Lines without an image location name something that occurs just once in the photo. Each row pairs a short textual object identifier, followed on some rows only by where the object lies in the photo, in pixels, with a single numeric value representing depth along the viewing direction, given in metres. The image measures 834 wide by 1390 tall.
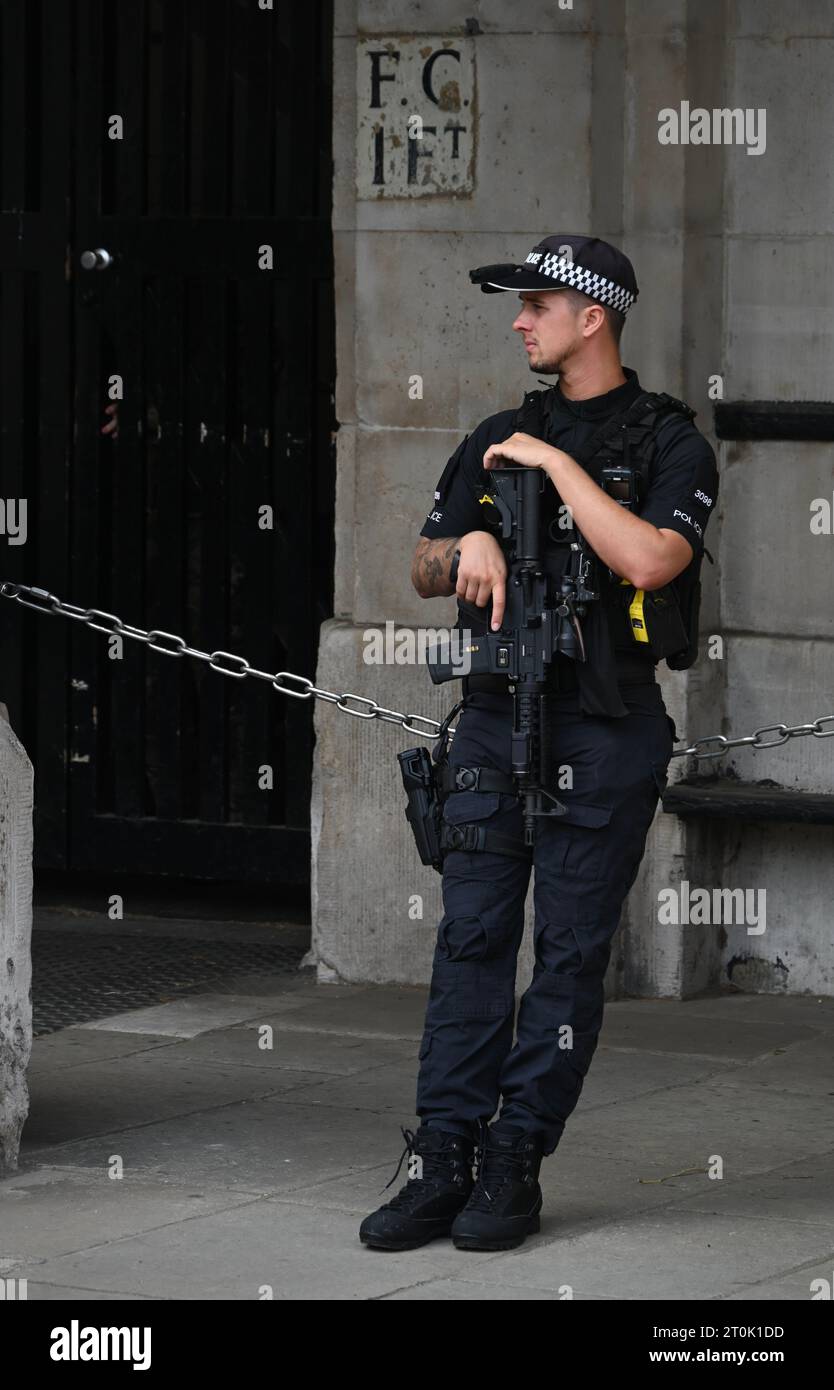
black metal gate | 17.25
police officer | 10.45
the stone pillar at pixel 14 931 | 11.48
